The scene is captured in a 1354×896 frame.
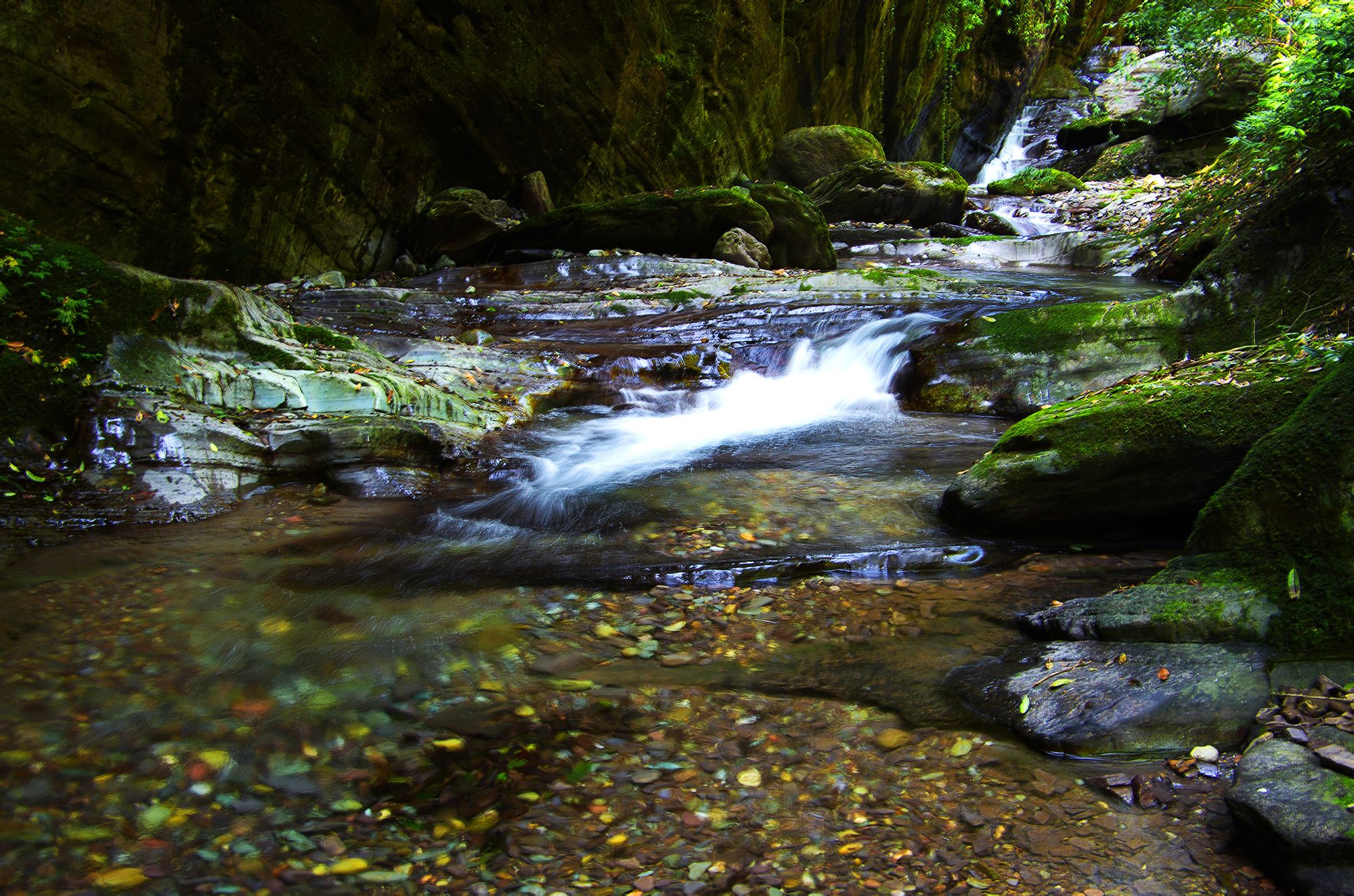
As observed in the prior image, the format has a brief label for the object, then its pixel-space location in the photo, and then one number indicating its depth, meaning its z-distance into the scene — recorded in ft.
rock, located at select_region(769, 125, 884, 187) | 72.54
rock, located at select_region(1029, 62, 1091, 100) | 111.96
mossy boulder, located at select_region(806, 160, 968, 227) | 65.31
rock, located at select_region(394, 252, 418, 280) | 44.80
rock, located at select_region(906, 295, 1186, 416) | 24.04
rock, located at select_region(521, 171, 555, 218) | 51.83
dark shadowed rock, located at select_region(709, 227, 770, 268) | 45.52
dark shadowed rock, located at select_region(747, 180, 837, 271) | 48.83
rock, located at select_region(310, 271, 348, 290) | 38.14
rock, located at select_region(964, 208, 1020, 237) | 63.46
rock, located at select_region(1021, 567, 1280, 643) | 9.63
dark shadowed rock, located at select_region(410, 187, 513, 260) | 45.44
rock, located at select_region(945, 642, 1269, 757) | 8.64
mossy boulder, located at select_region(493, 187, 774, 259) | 46.68
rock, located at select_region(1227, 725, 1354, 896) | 6.40
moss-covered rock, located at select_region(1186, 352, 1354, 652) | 9.13
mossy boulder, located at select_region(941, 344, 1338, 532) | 13.83
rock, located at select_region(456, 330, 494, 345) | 30.45
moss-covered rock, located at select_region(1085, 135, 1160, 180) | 79.71
